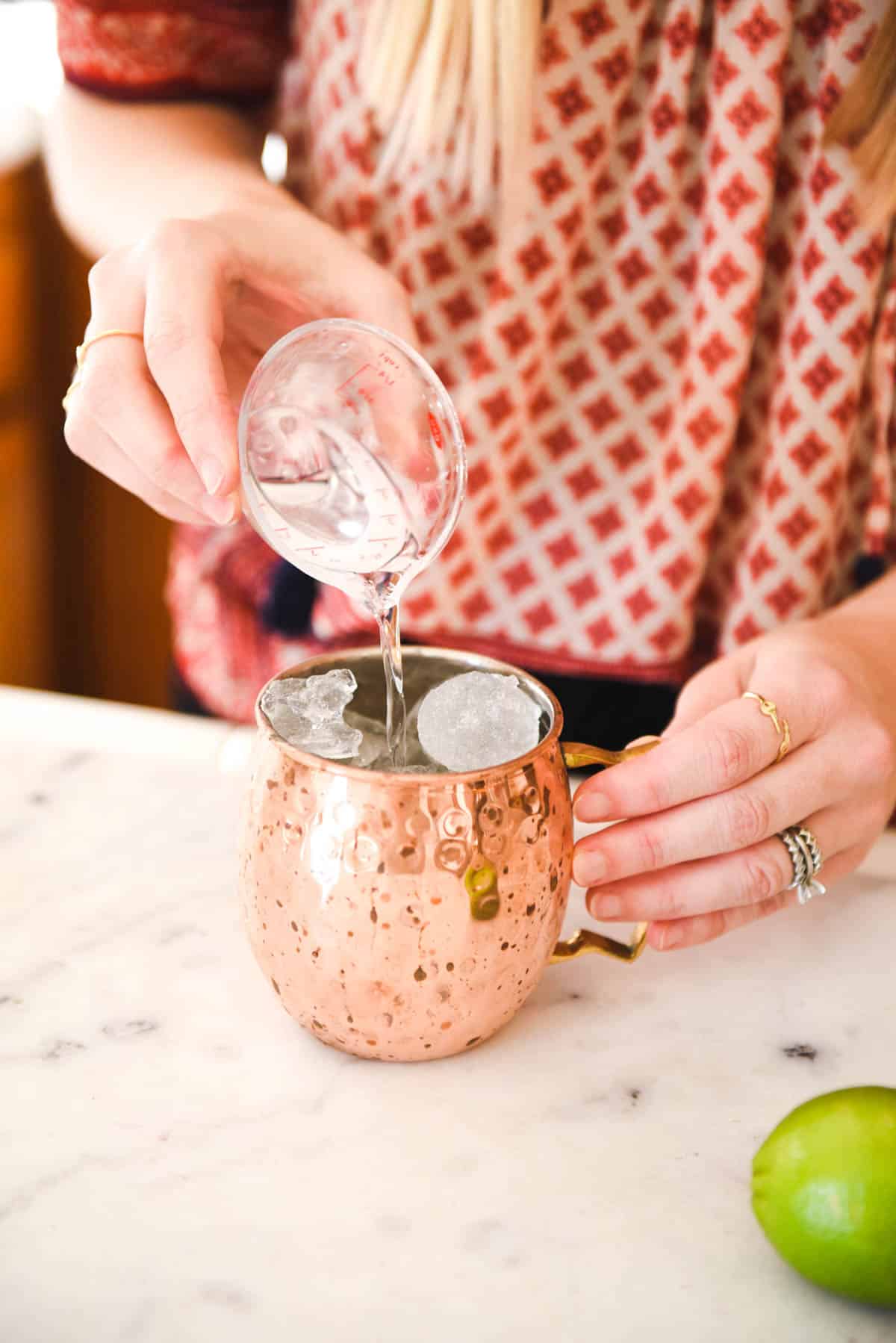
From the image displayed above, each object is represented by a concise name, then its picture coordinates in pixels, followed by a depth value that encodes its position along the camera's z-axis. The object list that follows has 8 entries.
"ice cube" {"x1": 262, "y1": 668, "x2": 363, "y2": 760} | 0.58
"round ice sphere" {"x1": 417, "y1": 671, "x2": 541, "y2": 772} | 0.59
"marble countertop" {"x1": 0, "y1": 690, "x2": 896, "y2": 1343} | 0.47
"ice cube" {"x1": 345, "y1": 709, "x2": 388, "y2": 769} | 0.61
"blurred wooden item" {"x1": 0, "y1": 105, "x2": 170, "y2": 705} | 1.97
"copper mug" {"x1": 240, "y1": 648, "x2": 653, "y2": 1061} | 0.53
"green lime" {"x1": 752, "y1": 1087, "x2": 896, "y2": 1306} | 0.45
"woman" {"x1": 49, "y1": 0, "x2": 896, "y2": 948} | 0.86
